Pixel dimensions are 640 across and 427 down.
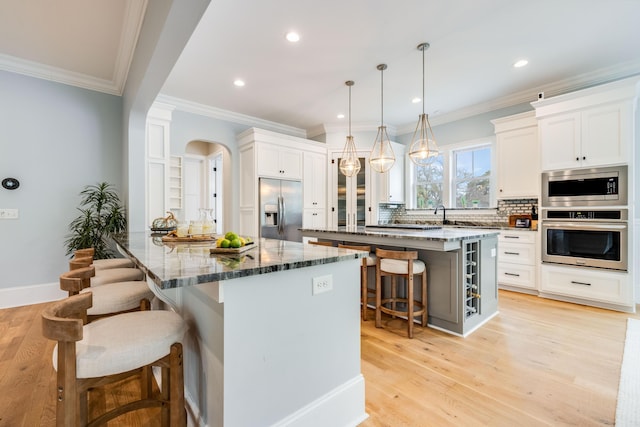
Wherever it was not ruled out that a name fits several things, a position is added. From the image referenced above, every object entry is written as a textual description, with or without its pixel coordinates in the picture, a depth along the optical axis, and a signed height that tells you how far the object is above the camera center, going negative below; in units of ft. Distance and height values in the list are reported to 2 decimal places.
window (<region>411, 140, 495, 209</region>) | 15.78 +2.07
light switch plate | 10.72 +0.11
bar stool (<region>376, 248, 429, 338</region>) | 8.30 -1.85
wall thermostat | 10.66 +1.25
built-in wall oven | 10.30 -0.98
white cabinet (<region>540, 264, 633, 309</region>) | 10.27 -2.78
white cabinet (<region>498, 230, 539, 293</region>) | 12.42 -2.11
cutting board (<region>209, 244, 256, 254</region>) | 4.95 -0.63
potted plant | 11.13 -0.21
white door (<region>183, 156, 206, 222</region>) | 19.57 +2.08
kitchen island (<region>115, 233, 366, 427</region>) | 3.71 -1.77
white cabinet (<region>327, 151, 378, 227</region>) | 17.89 +1.12
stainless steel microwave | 10.40 +1.00
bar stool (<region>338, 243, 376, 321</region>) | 9.77 -1.90
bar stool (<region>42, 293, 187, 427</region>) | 3.18 -1.66
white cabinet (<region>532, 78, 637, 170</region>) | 10.28 +3.35
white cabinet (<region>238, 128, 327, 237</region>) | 15.33 +2.66
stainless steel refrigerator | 15.44 +0.32
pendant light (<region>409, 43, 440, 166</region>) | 9.91 +2.23
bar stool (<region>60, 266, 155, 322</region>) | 4.96 -1.49
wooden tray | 6.92 -0.59
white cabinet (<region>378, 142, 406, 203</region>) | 17.88 +2.09
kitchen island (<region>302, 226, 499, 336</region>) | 8.38 -1.83
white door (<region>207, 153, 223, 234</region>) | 20.12 +2.20
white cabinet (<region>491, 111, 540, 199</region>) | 12.92 +2.69
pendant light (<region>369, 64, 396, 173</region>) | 11.21 +2.14
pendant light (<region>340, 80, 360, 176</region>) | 12.41 +2.19
